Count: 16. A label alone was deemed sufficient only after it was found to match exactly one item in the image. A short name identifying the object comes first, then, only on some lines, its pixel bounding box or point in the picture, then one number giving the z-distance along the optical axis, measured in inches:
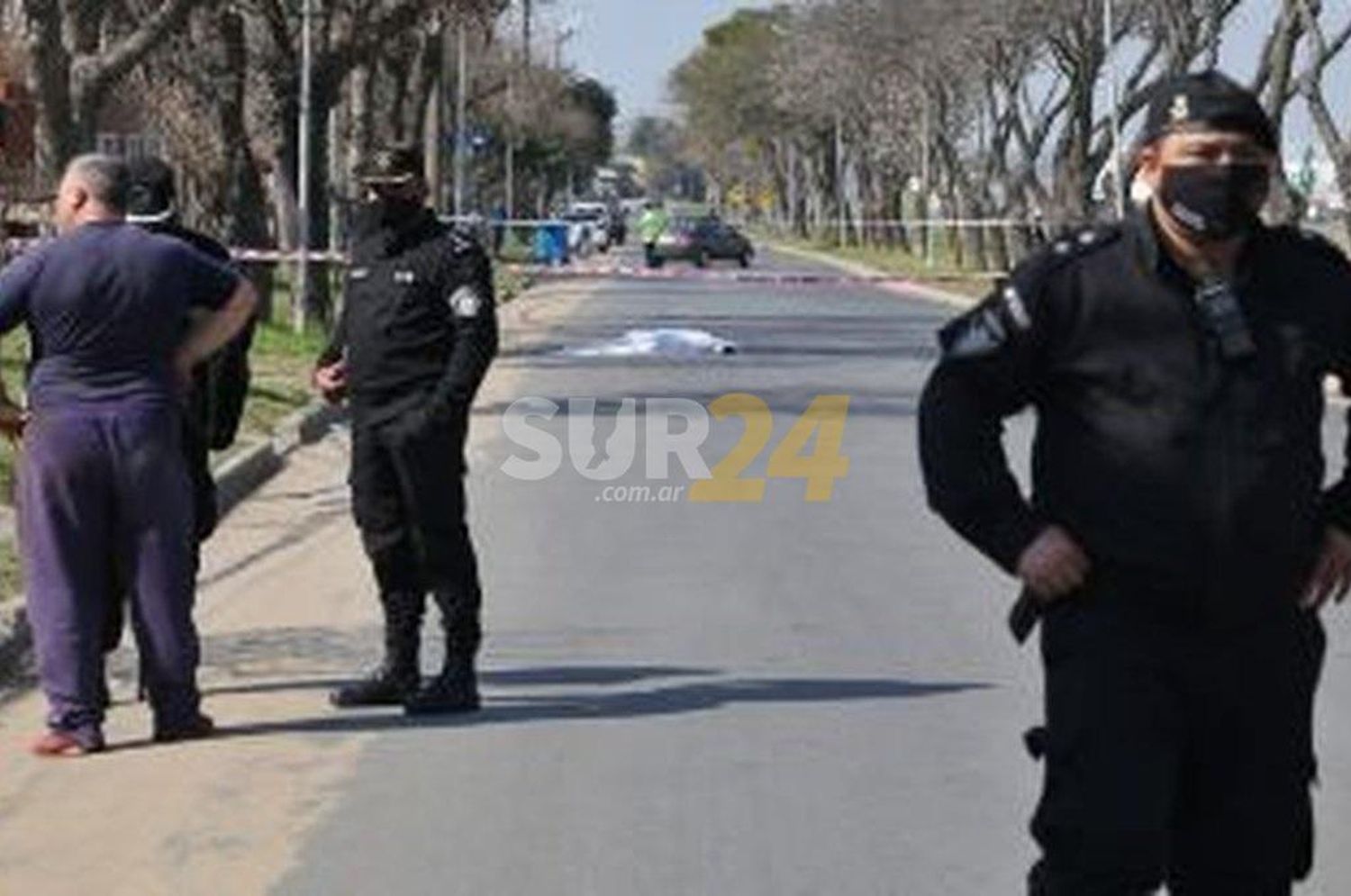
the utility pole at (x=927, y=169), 3147.1
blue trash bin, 2792.8
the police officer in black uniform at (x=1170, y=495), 178.2
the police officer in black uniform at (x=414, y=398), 343.6
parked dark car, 2842.0
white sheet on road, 1182.3
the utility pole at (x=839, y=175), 4365.2
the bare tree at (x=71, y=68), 744.3
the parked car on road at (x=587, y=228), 3102.9
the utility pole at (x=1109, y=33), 2164.2
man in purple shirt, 320.2
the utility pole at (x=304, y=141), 1201.4
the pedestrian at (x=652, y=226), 2687.0
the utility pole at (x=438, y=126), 2044.8
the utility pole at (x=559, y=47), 3786.9
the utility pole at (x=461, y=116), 2164.1
